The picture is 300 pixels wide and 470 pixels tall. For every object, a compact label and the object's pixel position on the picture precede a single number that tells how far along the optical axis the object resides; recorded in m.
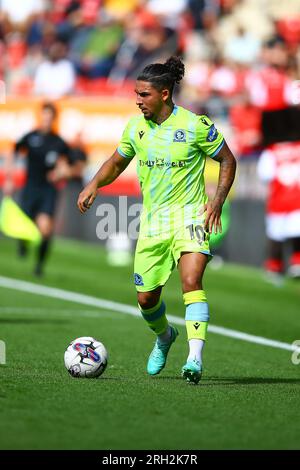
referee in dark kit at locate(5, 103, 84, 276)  34.50
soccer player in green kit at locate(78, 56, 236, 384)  16.28
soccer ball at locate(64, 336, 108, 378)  16.08
